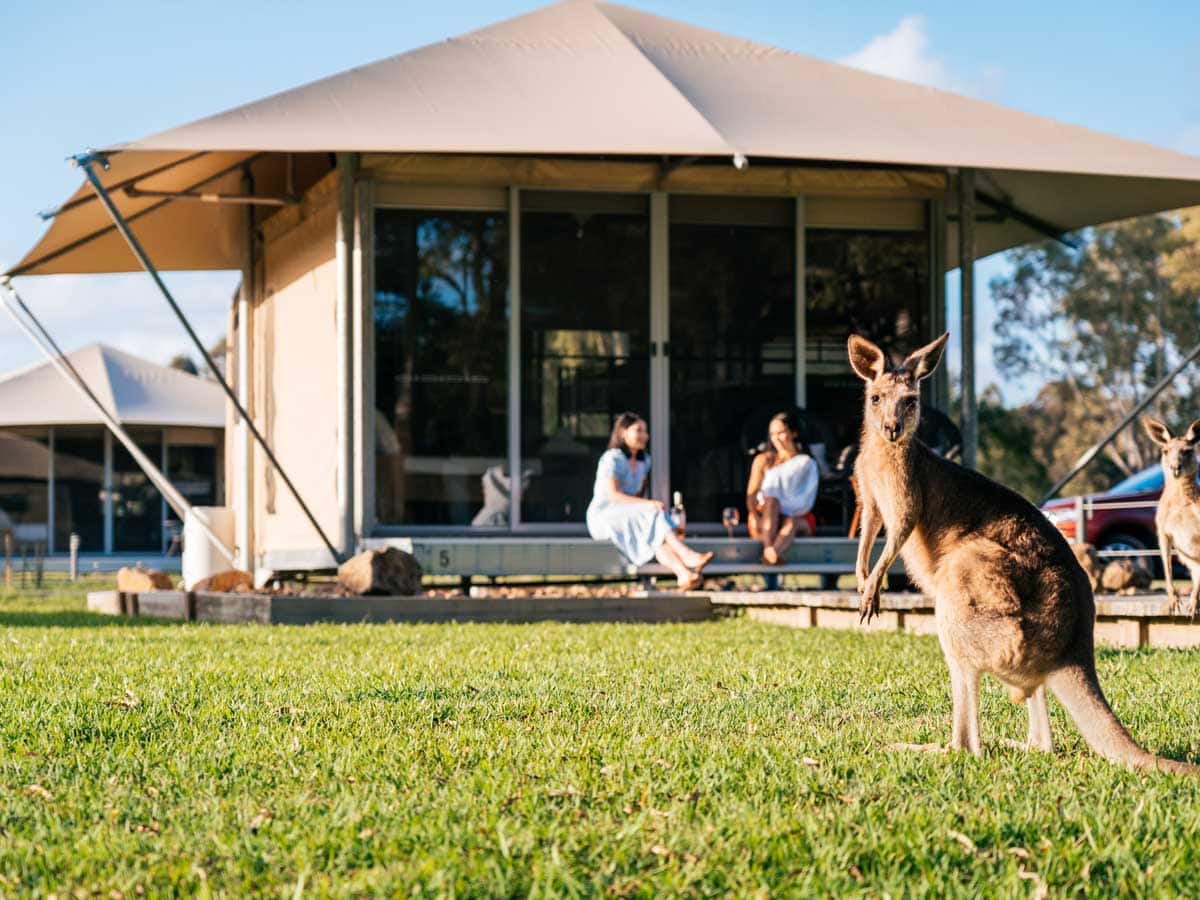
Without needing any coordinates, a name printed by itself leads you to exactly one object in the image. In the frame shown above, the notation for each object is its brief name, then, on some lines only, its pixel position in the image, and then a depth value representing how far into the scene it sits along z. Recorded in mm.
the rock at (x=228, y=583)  13570
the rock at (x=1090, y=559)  12922
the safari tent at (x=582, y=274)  12852
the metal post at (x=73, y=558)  23689
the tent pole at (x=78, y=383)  13203
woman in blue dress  12398
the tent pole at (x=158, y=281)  10859
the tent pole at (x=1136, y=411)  11945
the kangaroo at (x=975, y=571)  4512
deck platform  12766
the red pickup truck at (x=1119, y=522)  19266
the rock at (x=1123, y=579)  14008
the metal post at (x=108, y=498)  30672
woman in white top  12914
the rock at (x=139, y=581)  14539
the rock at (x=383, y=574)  12070
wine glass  13461
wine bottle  12641
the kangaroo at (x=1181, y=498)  8250
